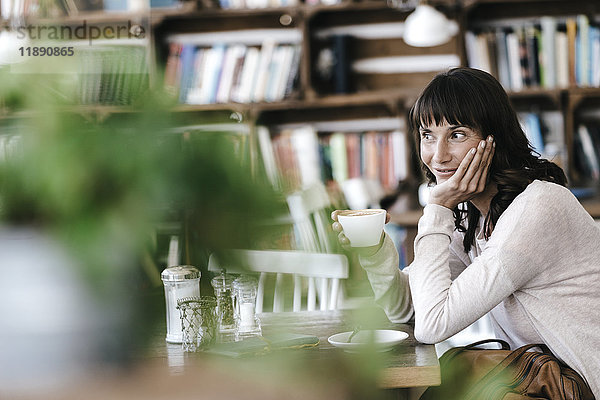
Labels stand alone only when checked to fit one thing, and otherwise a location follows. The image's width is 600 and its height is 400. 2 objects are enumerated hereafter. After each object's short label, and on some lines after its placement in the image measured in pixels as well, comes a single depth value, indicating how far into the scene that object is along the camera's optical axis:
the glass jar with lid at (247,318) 2.11
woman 2.23
